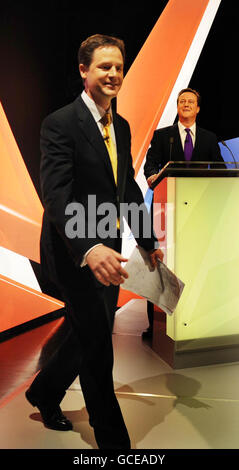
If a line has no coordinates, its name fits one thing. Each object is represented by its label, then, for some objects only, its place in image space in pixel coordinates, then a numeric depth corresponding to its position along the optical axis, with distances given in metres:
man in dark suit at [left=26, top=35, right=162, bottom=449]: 1.42
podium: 2.46
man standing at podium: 3.17
